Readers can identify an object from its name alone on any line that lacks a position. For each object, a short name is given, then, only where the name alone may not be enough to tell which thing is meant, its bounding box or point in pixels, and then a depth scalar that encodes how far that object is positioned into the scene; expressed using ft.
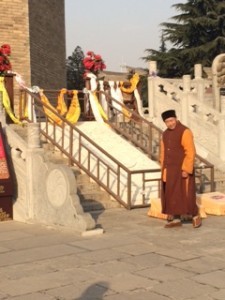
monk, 22.70
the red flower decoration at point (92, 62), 42.49
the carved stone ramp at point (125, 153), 30.86
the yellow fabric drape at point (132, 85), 43.71
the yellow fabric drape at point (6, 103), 33.65
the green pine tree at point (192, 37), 82.07
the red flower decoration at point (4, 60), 34.71
